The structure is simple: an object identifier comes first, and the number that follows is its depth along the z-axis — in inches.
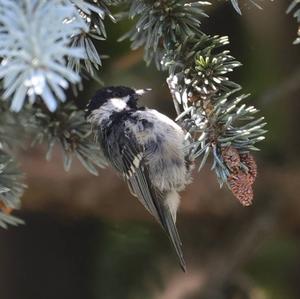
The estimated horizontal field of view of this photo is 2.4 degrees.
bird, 169.7
